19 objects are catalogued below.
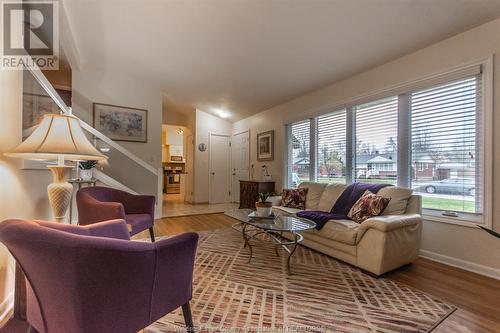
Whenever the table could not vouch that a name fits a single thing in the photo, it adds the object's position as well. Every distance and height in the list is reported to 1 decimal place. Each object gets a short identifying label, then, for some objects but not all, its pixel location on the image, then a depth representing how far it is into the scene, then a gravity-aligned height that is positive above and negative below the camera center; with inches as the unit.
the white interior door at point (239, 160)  249.9 +6.8
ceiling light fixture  249.4 +56.9
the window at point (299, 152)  180.7 +11.4
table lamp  55.7 +3.8
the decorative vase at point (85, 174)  137.3 -5.5
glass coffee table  90.4 -23.6
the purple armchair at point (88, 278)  35.0 -18.3
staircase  188.2 -5.9
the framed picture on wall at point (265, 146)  211.9 +19.0
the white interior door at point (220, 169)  267.0 -3.5
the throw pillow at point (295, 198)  145.3 -19.6
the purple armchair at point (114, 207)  88.0 -17.7
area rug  60.1 -40.3
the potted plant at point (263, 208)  107.1 -19.1
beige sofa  86.1 -27.9
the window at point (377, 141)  125.3 +15.0
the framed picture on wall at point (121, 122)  193.0 +36.5
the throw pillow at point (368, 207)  102.6 -17.6
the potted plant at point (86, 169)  137.5 -2.5
